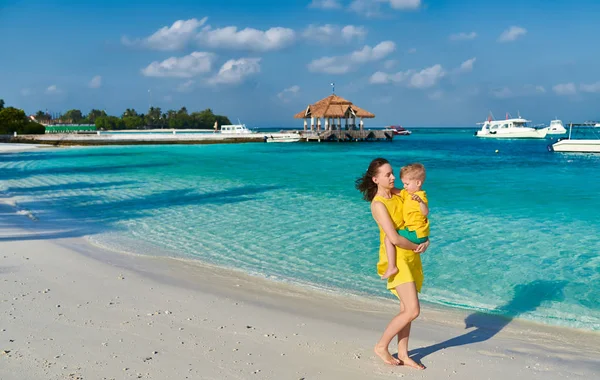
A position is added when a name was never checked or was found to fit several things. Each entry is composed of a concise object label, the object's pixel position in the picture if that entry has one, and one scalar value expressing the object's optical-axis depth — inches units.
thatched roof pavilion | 2596.0
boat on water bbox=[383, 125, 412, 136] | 5132.9
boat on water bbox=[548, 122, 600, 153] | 1777.8
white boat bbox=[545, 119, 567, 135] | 4119.3
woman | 143.9
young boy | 144.1
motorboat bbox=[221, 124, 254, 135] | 2888.8
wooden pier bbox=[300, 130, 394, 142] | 2783.0
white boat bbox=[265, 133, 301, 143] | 2787.9
